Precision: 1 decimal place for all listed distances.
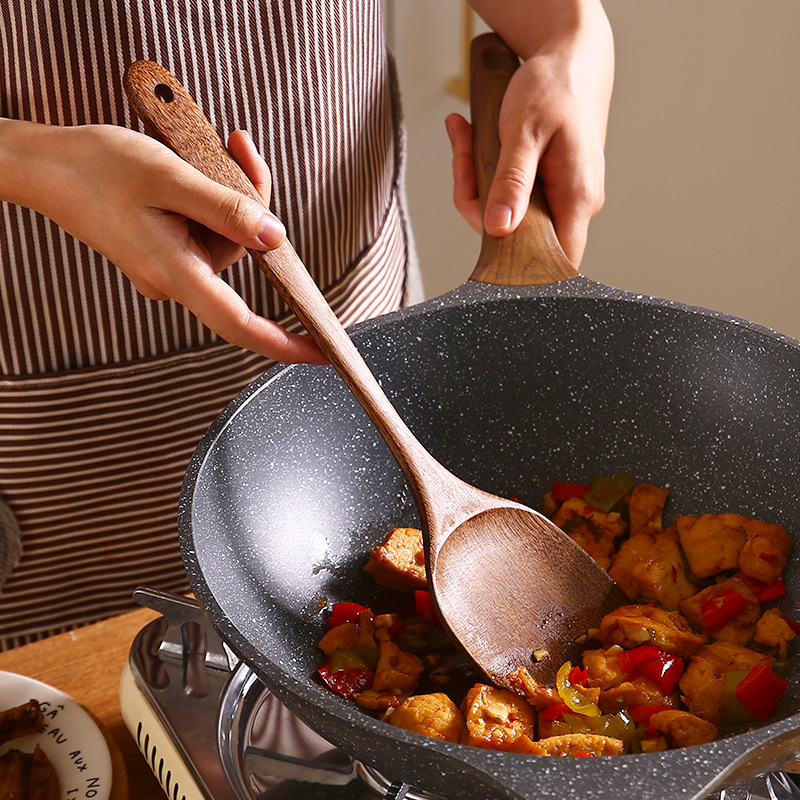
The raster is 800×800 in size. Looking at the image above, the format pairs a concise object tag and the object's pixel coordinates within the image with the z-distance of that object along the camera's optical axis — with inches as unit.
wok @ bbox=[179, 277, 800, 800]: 29.9
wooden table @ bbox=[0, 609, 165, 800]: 28.8
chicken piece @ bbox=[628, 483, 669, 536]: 33.5
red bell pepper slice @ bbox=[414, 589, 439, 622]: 30.8
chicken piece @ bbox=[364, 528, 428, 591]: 31.2
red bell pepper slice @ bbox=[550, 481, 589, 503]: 35.0
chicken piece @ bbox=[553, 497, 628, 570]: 32.8
